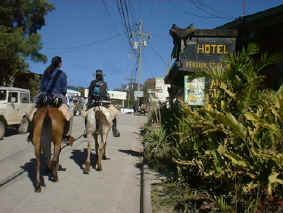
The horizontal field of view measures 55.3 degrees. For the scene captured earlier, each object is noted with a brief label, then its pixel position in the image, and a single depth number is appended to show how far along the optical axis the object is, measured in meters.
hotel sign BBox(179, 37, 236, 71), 6.53
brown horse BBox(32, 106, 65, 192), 4.74
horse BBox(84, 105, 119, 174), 6.31
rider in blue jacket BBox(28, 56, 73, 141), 5.21
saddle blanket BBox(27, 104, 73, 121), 5.03
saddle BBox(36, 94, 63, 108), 5.04
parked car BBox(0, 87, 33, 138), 10.24
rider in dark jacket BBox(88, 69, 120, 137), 6.39
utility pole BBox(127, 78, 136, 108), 65.64
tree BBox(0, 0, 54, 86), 17.98
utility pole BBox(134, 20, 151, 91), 37.62
